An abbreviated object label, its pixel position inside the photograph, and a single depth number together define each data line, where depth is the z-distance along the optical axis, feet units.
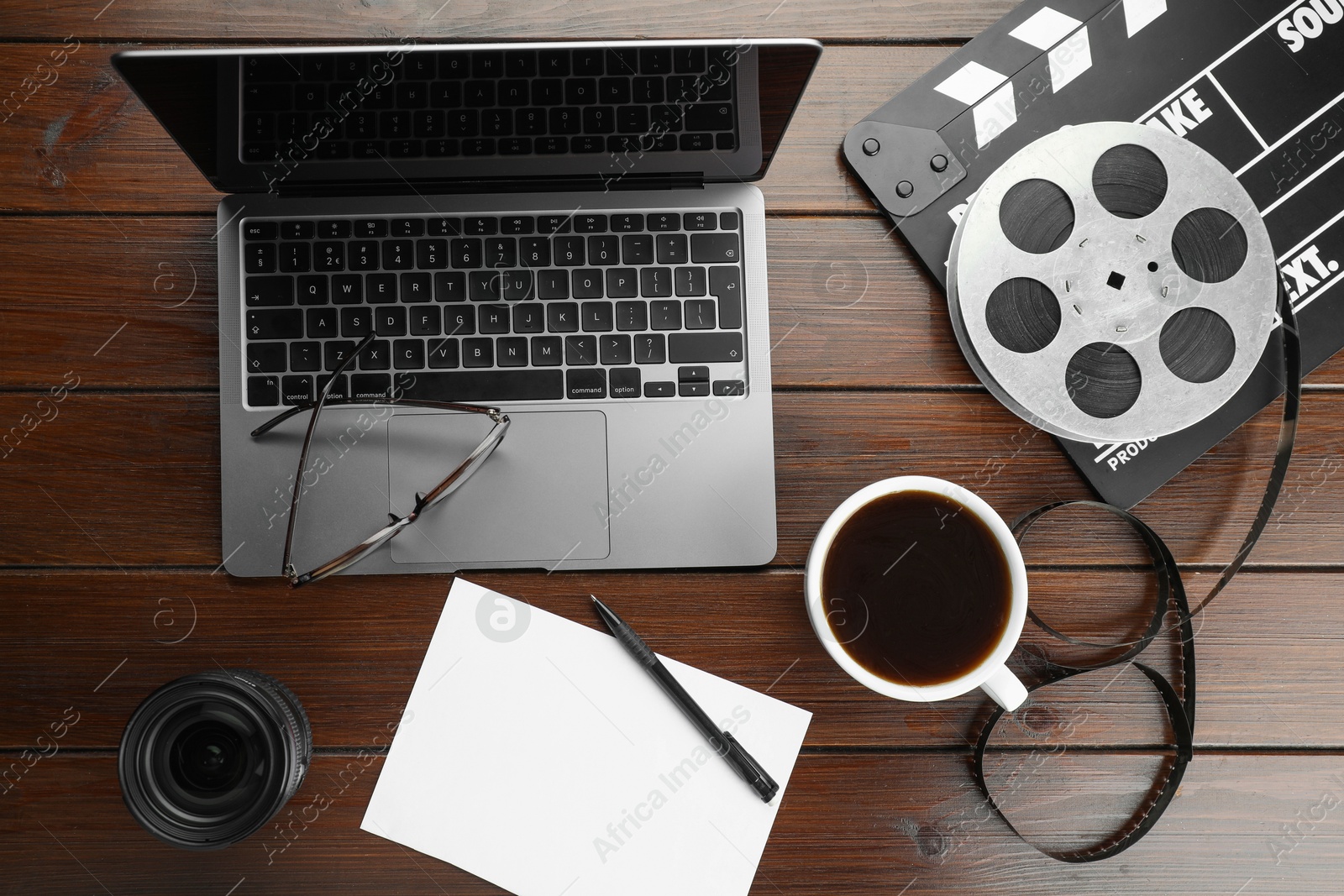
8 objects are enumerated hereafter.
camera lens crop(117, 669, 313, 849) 1.89
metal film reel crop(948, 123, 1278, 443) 2.22
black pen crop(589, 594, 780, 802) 2.21
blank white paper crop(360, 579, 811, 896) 2.20
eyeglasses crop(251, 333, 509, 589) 2.12
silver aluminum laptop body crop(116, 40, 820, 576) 2.19
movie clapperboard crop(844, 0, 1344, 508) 2.35
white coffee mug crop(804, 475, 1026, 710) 1.99
